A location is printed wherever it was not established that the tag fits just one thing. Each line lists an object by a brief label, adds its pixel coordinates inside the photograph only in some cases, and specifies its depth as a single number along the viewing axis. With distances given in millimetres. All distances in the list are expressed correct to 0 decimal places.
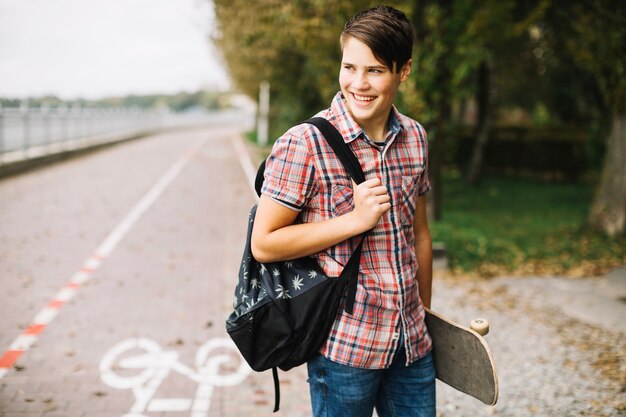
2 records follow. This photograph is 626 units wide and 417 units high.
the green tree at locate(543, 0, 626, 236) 8938
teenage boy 1896
